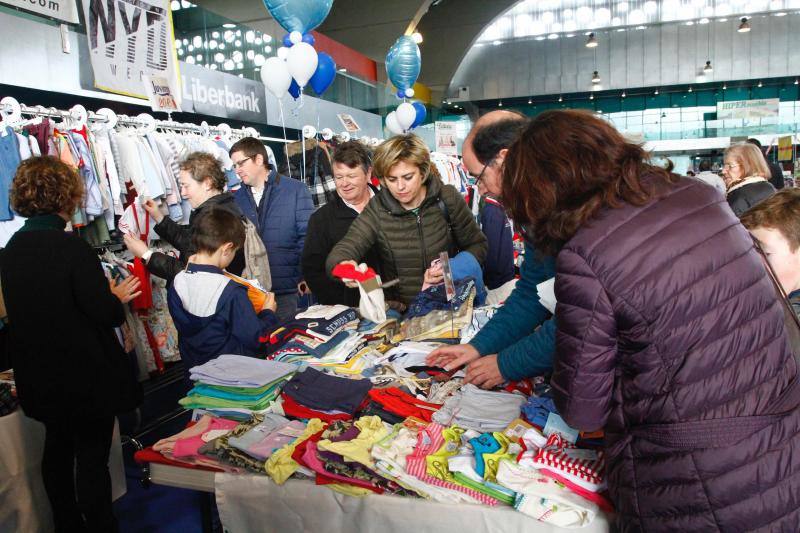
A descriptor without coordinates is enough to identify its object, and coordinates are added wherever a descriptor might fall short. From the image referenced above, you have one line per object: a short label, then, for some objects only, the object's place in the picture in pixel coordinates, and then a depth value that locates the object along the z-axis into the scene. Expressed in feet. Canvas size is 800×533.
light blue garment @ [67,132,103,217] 13.22
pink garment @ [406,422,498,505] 4.81
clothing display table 4.74
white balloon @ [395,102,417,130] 30.94
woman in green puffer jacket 8.98
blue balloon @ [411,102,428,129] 33.71
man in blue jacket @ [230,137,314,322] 12.73
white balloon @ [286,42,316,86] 17.37
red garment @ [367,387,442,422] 5.86
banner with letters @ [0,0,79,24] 14.17
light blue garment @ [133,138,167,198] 14.95
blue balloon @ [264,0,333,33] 17.37
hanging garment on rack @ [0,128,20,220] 11.82
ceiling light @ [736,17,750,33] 60.13
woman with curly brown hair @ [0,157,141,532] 7.22
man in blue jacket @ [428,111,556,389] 5.71
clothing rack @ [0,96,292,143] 12.04
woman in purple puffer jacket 3.63
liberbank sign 19.84
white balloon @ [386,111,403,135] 32.09
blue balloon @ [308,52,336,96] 20.52
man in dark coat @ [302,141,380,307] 10.80
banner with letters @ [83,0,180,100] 16.07
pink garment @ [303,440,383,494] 5.07
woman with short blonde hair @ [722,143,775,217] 15.08
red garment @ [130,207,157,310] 14.07
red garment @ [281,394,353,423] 5.97
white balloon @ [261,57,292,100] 17.92
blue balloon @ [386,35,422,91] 29.25
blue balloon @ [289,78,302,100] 19.30
